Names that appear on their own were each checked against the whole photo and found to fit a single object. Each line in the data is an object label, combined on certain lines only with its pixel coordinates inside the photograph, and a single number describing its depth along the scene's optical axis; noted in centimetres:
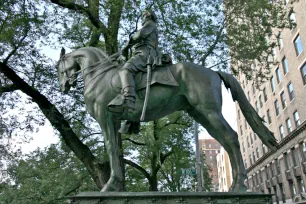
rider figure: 604
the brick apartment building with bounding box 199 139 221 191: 14188
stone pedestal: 528
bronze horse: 608
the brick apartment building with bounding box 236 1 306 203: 3631
